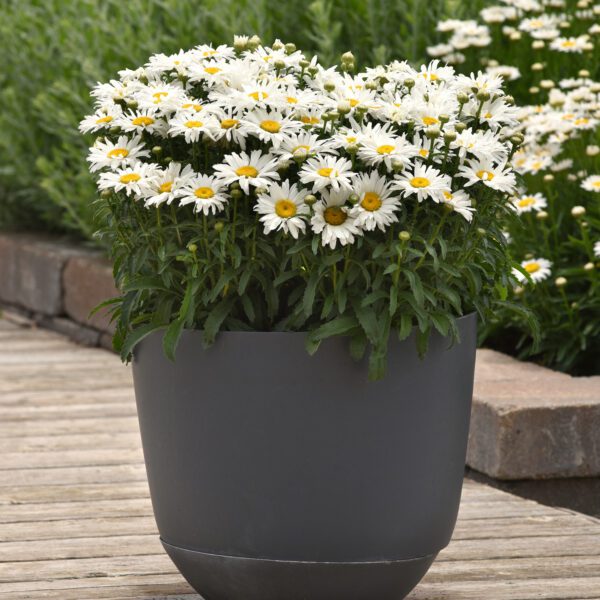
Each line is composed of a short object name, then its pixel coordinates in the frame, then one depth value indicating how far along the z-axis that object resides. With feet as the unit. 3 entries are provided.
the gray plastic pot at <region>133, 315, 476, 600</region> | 13.49
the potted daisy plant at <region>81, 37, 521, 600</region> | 13.16
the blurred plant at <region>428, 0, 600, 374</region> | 22.47
